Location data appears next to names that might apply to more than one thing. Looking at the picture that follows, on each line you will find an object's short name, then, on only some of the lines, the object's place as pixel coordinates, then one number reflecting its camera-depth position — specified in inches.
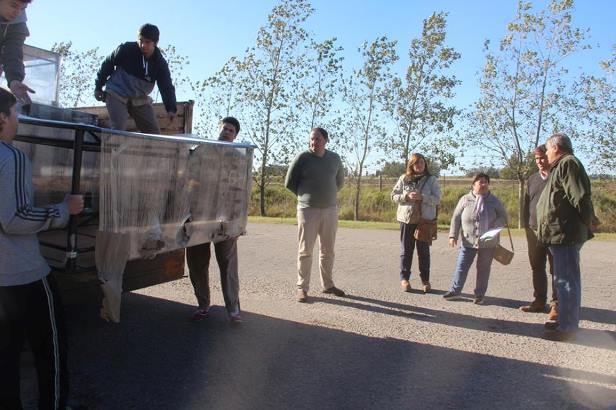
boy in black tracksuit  105.1
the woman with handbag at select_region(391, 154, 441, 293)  270.4
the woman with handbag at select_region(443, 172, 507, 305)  251.9
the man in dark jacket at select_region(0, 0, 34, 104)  167.8
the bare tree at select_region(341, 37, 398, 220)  868.0
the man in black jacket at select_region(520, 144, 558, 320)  234.7
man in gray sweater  255.0
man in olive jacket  190.4
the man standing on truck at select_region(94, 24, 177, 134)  216.7
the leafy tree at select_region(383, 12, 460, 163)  825.5
